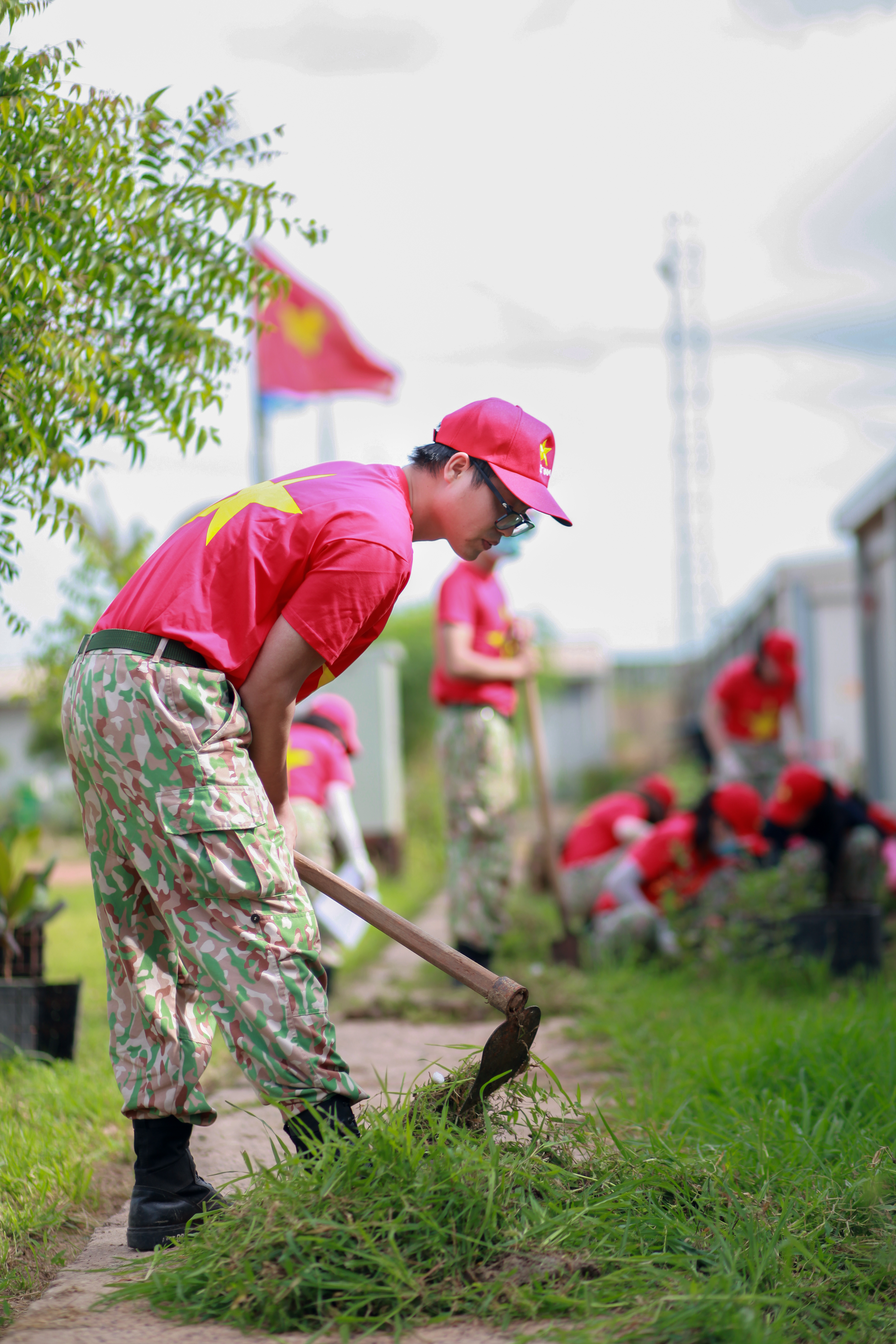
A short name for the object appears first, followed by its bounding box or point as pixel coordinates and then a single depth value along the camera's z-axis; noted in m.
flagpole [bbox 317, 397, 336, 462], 15.23
